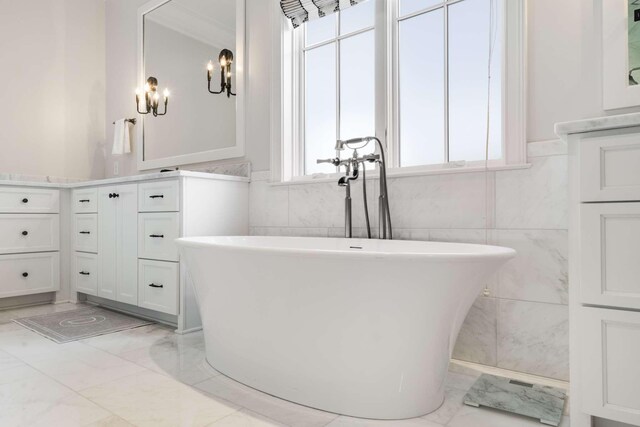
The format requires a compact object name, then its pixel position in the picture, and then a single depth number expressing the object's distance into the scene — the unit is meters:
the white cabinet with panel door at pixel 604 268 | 1.10
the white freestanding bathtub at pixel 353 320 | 1.25
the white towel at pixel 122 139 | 3.60
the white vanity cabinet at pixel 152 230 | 2.37
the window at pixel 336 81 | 2.47
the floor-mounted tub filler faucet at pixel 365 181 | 2.06
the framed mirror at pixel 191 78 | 2.90
